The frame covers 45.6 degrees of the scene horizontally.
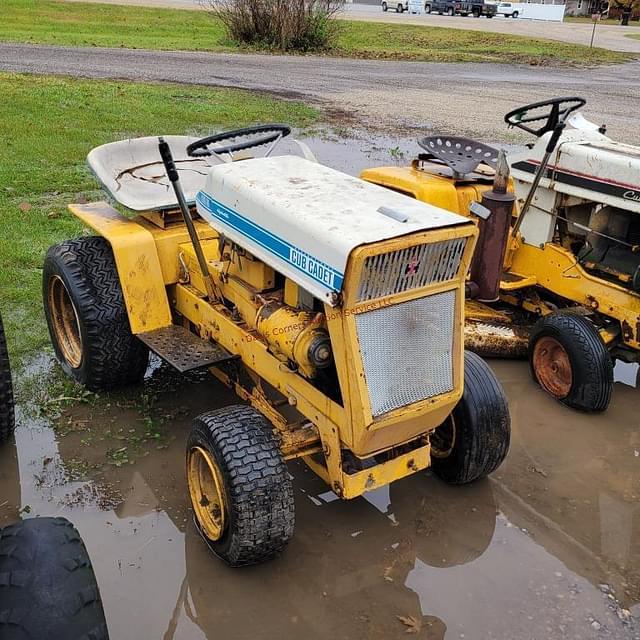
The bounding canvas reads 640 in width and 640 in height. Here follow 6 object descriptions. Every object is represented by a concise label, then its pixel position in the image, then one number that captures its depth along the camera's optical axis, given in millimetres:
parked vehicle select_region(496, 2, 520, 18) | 43094
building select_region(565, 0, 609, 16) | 52438
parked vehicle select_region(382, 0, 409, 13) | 41438
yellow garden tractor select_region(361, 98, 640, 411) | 4535
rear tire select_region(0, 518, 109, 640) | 2152
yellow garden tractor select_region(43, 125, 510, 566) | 2852
